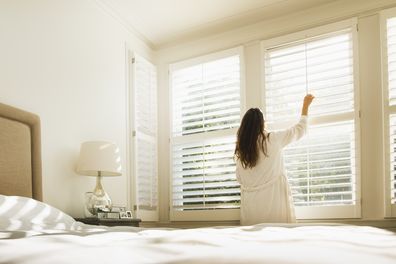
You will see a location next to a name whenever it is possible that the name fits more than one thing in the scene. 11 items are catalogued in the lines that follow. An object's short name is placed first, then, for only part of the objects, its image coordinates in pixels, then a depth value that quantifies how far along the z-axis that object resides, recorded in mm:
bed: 842
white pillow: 1879
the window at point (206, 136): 4168
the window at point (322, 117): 3545
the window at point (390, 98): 3336
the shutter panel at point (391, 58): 3438
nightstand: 3029
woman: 3346
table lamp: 3172
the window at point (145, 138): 4199
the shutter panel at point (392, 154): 3322
